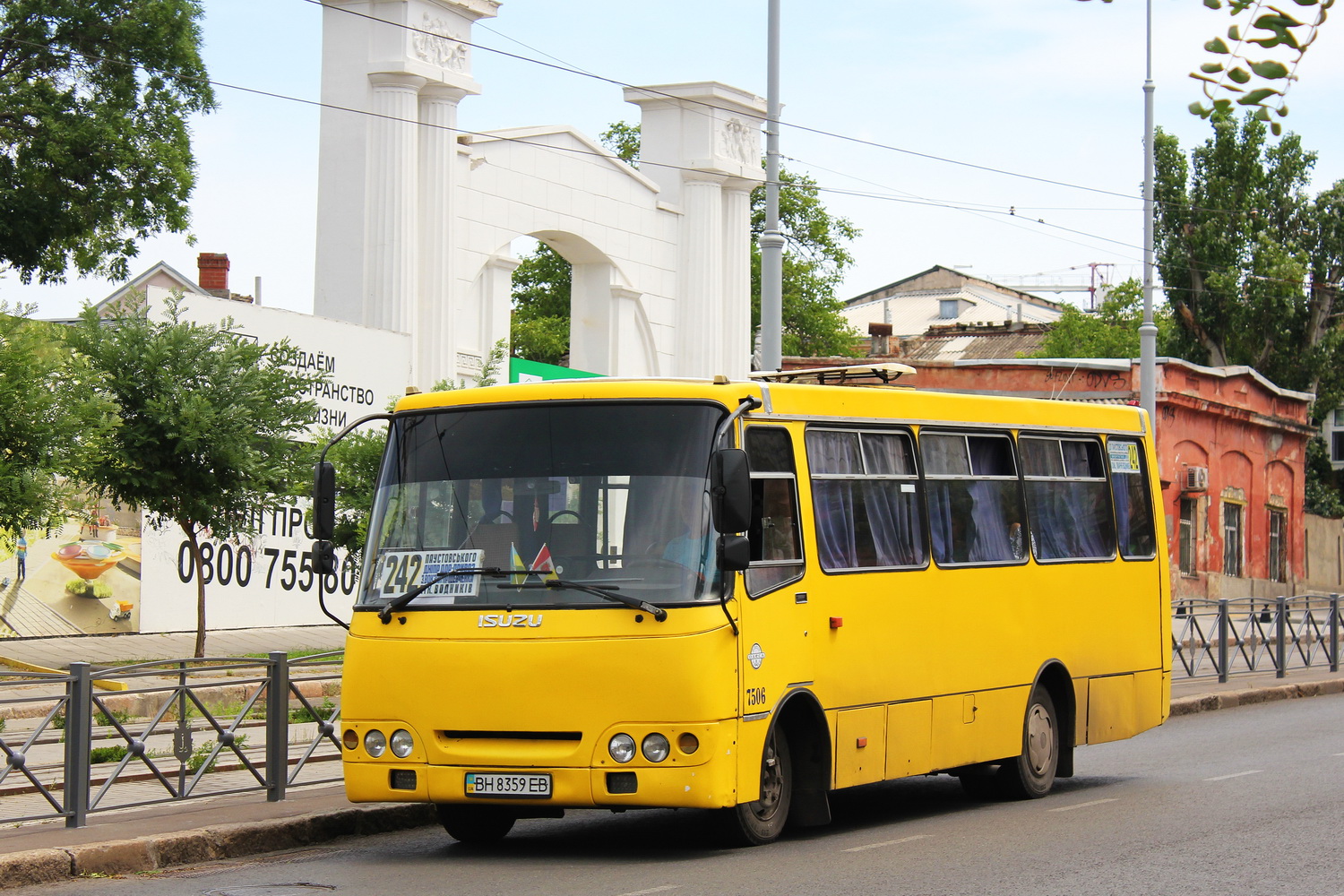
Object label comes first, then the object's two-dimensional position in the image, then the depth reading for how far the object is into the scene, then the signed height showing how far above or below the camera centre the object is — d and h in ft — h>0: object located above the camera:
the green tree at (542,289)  200.85 +30.67
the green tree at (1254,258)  181.68 +31.66
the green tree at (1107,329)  226.17 +30.33
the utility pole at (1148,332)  104.01 +13.60
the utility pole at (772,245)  70.74 +12.92
